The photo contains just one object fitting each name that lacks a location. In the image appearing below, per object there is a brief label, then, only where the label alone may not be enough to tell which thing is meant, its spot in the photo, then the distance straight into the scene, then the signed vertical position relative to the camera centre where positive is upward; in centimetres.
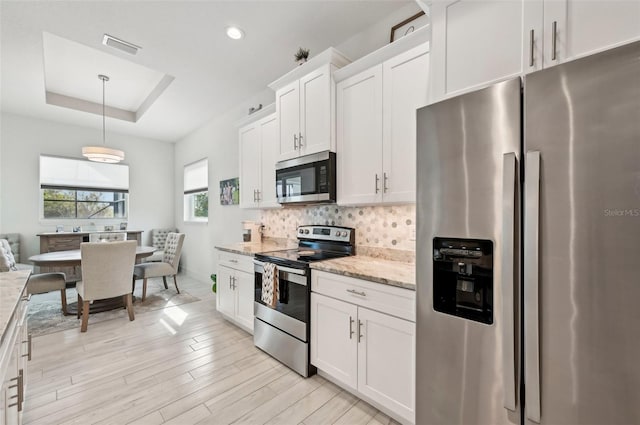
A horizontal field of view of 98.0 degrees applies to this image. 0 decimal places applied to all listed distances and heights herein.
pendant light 375 +82
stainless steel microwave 241 +31
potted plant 263 +149
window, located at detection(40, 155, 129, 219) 507 +47
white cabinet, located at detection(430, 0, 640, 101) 109 +78
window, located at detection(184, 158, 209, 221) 548 +44
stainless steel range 221 -74
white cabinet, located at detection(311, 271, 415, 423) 163 -86
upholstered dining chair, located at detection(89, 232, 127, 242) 473 -41
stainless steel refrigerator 92 -14
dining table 322 -58
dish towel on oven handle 241 -64
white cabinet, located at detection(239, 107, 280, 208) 318 +60
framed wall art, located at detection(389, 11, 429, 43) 209 +146
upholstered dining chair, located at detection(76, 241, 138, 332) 304 -67
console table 470 -53
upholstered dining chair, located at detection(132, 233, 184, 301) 408 -81
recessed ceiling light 260 +171
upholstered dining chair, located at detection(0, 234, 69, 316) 319 -82
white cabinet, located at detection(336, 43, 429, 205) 194 +64
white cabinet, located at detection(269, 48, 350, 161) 241 +99
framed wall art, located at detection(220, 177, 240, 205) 433 +33
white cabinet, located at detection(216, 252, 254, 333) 287 -85
